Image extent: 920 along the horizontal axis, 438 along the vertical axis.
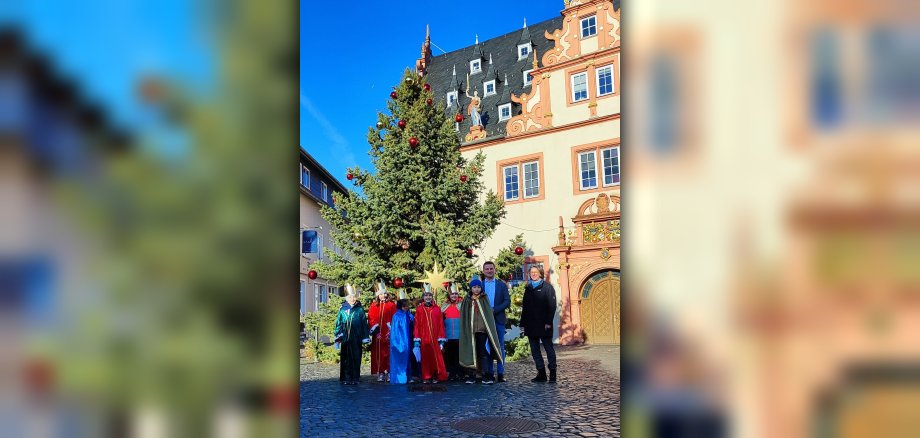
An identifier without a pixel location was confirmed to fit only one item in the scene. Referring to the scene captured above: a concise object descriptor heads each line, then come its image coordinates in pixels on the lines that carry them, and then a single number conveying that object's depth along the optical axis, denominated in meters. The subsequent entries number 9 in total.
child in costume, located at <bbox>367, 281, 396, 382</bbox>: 11.27
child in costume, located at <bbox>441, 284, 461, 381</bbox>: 10.72
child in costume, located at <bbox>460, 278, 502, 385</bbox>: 10.17
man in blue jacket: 10.55
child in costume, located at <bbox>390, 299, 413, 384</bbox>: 10.55
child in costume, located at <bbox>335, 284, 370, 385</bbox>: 10.88
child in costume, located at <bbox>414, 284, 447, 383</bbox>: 10.41
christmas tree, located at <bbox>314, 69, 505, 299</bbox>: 13.81
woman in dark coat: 9.59
